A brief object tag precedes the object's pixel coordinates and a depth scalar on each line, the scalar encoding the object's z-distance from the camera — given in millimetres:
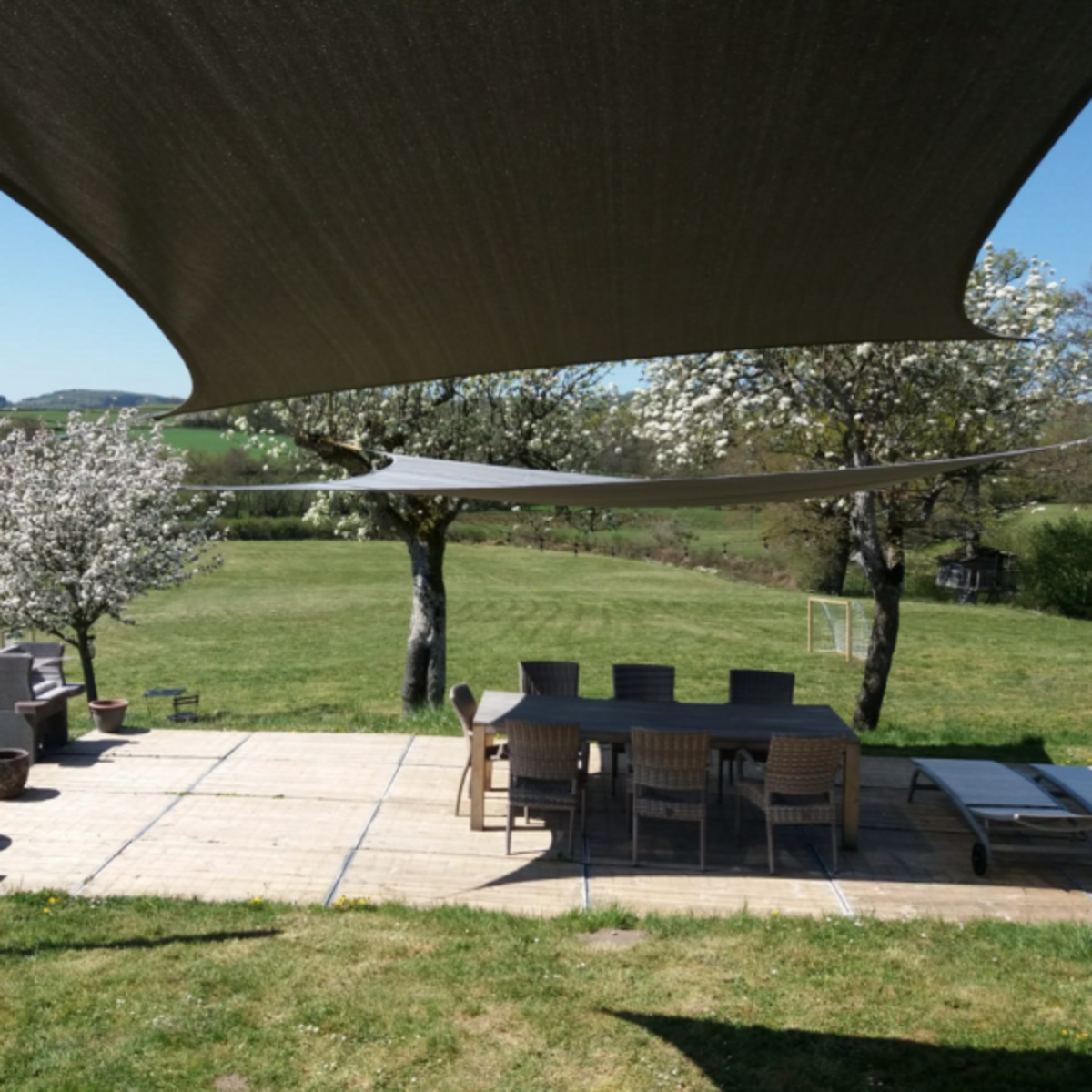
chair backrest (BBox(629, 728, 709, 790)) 5980
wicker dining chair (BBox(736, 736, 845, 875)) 5906
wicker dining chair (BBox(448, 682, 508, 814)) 6609
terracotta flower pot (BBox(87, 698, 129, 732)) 8641
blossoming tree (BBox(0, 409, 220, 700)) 12203
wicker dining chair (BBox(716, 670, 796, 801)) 8117
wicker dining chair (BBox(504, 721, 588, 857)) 6062
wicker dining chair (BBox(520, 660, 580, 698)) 8188
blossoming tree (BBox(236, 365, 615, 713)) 11562
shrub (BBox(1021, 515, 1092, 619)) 25828
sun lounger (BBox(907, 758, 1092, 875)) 5855
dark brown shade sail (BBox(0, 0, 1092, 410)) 1836
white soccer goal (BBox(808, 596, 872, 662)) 19312
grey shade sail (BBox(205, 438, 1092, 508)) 4965
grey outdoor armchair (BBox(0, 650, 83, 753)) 7949
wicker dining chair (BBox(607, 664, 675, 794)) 8281
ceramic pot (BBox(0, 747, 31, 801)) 6871
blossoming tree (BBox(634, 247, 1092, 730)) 9508
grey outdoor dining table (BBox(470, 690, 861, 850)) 6297
